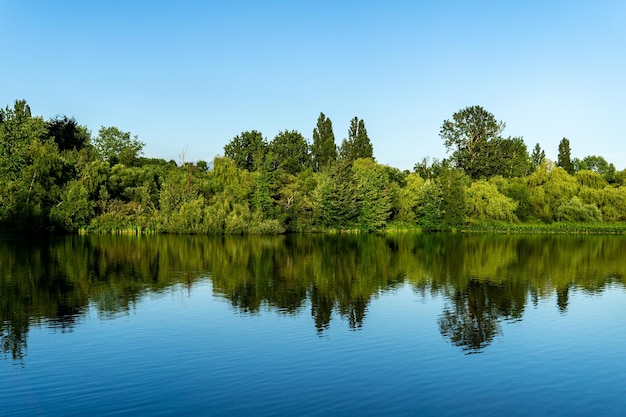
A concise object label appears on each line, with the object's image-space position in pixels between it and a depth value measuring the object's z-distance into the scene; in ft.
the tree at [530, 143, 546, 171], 417.08
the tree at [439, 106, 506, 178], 364.17
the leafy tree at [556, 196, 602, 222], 265.95
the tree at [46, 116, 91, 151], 290.56
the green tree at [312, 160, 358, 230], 255.09
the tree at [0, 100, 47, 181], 232.32
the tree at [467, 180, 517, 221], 275.59
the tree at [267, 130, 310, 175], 376.62
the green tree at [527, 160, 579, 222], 275.59
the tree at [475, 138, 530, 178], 356.59
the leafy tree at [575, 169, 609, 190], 285.84
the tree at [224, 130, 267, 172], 378.53
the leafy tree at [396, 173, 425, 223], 280.10
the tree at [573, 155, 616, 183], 412.57
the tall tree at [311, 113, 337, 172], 361.71
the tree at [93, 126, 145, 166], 363.56
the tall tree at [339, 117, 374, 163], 350.23
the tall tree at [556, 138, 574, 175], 344.08
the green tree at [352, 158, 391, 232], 263.70
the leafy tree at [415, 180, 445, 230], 273.95
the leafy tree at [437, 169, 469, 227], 272.92
